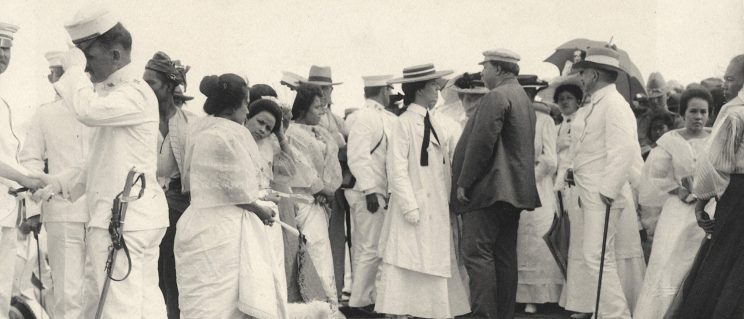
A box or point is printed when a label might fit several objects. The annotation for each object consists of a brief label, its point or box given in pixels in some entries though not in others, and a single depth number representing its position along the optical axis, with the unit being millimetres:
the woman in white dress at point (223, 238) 6605
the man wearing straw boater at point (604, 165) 8625
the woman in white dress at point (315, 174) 8641
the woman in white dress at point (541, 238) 9617
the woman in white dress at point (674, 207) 8234
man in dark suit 8281
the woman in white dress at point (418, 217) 8820
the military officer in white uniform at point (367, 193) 9422
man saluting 5965
